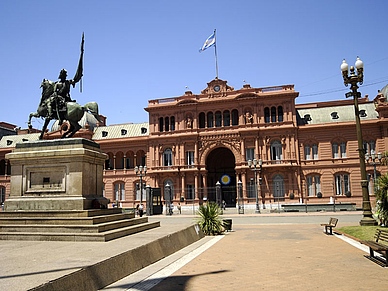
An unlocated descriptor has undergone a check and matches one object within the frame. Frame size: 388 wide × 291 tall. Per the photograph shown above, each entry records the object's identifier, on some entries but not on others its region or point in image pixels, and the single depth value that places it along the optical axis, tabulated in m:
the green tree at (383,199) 15.14
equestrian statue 12.93
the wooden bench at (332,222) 15.73
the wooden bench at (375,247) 8.23
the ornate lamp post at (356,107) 16.12
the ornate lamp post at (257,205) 34.43
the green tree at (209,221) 16.14
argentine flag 49.47
